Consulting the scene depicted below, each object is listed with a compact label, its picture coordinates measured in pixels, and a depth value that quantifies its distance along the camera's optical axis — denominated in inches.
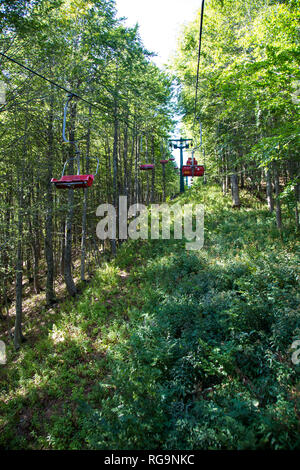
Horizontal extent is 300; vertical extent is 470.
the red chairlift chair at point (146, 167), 605.9
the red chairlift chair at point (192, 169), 560.7
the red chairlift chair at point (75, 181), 264.0
